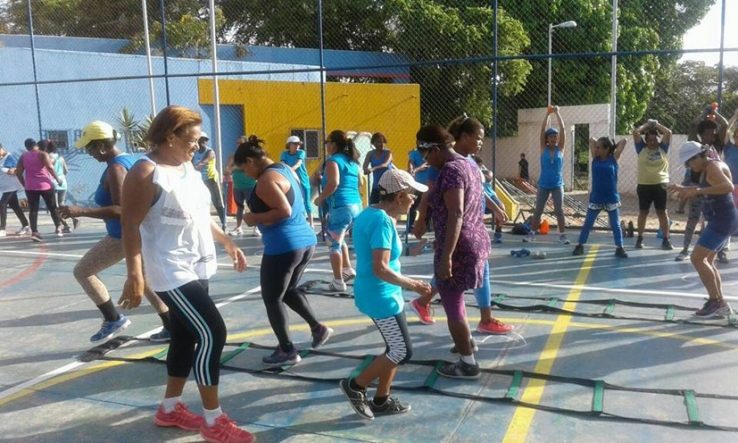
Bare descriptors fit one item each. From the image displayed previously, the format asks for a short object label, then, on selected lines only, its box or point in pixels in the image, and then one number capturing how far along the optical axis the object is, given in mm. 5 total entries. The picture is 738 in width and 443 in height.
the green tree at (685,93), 33906
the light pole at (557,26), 23125
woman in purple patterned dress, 4215
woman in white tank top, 3361
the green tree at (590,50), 27188
